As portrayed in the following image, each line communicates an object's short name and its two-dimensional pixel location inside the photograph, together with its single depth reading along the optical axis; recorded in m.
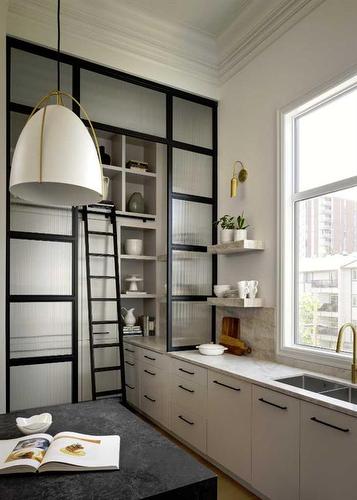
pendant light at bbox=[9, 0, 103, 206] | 1.45
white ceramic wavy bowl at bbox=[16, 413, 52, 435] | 1.62
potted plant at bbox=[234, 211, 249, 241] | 3.44
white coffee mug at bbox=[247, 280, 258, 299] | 3.31
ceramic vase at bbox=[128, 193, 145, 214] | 4.68
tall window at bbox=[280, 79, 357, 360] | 2.76
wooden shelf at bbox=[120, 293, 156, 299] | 4.49
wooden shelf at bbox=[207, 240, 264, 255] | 3.28
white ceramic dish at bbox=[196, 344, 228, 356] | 3.38
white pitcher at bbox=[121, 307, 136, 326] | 4.61
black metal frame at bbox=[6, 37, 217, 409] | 3.03
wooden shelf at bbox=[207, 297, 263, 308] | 3.22
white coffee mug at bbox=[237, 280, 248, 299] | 3.28
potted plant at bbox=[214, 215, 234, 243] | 3.51
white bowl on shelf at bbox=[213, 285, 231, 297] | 3.58
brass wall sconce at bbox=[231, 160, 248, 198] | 3.50
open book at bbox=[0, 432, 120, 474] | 1.32
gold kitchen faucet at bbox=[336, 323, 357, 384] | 2.38
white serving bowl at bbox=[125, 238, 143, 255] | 4.68
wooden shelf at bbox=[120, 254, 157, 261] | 4.54
